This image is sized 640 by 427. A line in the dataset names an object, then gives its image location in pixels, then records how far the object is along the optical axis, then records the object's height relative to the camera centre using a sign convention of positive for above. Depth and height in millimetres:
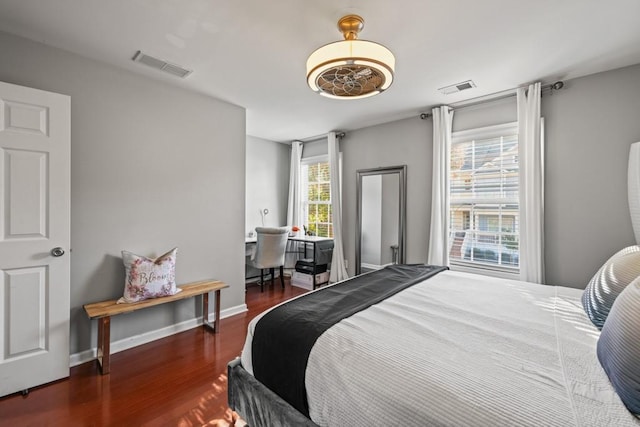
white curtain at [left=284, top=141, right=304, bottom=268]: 5230 +486
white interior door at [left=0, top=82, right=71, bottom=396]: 1907 -163
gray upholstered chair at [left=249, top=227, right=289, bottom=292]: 4219 -498
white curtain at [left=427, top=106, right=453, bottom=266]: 3381 +310
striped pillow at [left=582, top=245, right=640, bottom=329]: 1408 -366
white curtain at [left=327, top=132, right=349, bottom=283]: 4480 +38
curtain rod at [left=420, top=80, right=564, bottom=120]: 2746 +1307
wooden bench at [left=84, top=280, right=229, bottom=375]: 2199 -779
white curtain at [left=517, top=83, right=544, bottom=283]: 2740 +314
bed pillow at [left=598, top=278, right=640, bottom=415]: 861 -451
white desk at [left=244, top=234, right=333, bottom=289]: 4441 -436
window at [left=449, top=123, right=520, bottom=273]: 3119 +194
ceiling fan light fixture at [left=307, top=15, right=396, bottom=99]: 1627 +901
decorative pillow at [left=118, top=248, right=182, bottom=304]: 2434 -566
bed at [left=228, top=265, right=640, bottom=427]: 915 -593
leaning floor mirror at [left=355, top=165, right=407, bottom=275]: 3924 -36
